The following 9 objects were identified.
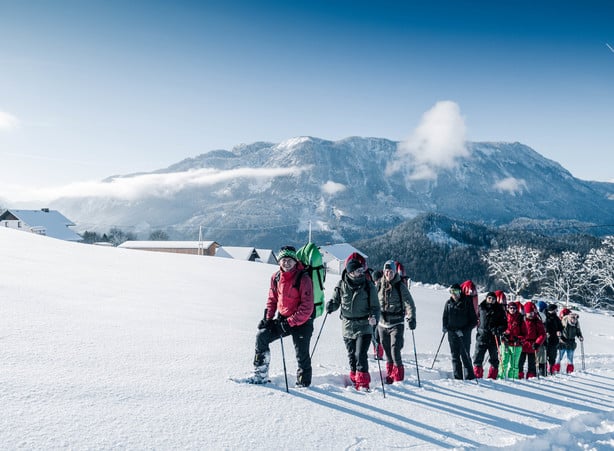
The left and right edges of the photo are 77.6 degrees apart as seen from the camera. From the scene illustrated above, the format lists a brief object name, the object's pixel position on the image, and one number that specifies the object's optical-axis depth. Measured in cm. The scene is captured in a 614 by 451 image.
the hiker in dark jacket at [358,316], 559
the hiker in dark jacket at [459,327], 714
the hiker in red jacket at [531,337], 884
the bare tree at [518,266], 5784
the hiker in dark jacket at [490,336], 798
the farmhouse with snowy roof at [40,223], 5700
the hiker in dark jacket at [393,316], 646
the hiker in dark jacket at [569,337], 1038
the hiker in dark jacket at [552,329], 1000
